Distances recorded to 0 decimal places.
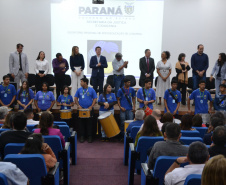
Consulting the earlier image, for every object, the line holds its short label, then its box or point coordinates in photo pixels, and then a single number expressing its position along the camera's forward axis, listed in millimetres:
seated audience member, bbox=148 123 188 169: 2922
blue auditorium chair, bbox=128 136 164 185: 3601
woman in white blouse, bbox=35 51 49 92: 7957
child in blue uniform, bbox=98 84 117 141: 6477
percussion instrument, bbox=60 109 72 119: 6416
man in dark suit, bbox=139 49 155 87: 8023
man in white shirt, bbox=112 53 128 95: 7777
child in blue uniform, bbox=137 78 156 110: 6629
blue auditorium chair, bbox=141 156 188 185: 2668
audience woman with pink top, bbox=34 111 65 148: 3837
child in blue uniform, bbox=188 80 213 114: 6586
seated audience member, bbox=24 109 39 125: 4711
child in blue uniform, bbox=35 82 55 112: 6812
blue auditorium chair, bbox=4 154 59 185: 2566
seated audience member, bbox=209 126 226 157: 2908
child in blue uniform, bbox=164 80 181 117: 6691
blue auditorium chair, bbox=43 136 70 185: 3533
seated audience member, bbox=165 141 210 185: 2215
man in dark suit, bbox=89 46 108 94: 7910
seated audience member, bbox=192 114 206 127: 4547
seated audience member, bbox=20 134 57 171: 2787
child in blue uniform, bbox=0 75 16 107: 6969
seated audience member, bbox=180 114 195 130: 4078
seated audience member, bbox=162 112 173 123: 4379
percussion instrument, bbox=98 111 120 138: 6039
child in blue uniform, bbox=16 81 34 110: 6934
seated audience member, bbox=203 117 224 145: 3725
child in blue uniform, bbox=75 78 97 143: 6531
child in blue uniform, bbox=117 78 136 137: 6656
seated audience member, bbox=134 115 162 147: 3822
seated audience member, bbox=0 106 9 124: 4692
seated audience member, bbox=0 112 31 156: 3245
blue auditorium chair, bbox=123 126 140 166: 4562
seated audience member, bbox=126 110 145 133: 4898
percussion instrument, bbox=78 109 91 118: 6289
